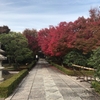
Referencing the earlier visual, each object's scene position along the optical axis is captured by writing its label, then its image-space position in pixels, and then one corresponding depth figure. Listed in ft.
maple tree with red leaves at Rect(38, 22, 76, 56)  45.86
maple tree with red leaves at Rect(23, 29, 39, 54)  83.76
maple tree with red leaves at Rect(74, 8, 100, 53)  41.48
